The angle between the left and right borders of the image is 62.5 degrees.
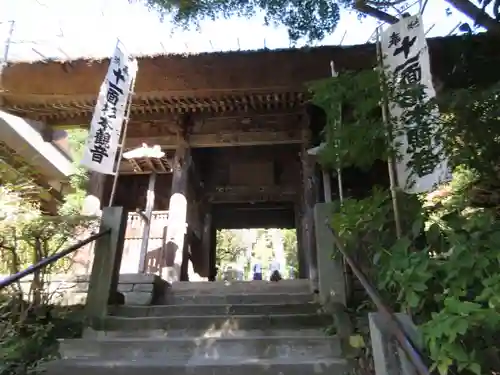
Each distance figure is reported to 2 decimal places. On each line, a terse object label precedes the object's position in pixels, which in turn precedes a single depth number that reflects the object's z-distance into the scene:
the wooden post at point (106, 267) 4.39
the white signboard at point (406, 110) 3.40
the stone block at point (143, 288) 5.40
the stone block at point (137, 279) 5.47
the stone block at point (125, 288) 5.33
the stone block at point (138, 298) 5.18
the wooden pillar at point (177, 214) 7.83
